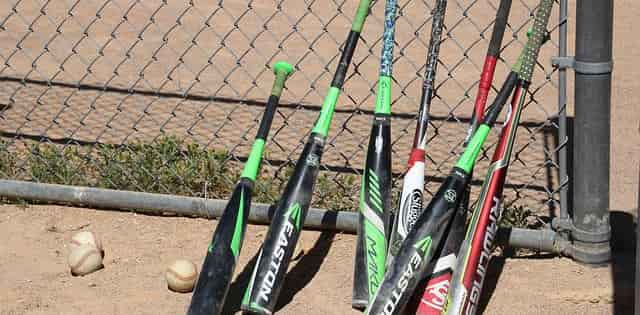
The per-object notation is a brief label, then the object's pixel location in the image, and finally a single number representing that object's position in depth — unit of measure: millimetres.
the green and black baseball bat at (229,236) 6130
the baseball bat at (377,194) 6495
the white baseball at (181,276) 6758
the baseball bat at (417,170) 6425
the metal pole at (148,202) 7467
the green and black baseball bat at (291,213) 6260
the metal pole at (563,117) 6698
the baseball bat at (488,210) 6123
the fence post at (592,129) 6453
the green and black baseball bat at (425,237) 5965
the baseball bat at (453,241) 6228
